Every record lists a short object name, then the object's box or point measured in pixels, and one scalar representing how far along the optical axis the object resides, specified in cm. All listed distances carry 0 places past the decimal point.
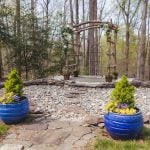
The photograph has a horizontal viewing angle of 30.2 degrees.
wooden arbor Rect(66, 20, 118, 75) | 720
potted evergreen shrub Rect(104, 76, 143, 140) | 329
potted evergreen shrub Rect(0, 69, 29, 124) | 391
